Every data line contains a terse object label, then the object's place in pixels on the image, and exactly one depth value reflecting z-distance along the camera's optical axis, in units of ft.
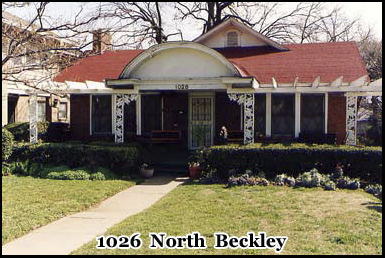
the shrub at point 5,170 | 42.88
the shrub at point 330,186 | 35.32
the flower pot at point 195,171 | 42.65
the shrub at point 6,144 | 44.11
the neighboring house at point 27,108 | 71.59
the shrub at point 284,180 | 37.35
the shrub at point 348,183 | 36.17
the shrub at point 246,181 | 37.55
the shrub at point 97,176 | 40.73
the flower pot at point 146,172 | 44.47
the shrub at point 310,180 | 36.61
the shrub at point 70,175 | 40.55
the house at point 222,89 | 45.93
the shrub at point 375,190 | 33.75
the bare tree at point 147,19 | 97.71
